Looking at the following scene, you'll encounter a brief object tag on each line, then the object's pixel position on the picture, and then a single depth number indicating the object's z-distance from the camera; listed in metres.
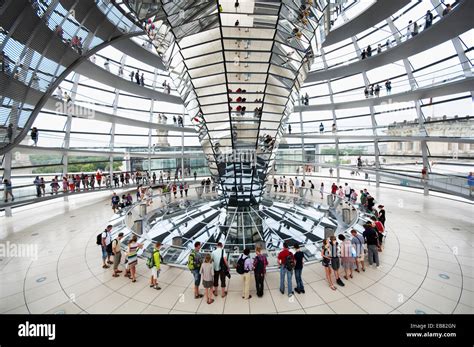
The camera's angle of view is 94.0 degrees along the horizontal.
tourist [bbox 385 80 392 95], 19.28
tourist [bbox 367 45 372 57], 20.33
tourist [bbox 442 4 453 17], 13.20
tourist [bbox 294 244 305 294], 6.45
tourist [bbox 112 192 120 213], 16.03
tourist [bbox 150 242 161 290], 6.89
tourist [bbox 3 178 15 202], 10.91
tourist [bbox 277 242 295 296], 6.32
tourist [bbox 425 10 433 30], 14.55
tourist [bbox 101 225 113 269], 8.08
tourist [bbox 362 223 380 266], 7.79
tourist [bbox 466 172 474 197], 11.61
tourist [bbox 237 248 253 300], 6.18
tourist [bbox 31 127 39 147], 15.44
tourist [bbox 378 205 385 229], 10.41
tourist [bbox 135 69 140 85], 22.24
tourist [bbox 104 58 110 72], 20.10
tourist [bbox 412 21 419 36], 15.64
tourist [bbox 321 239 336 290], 6.72
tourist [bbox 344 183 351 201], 18.32
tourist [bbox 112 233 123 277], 7.65
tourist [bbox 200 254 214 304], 6.07
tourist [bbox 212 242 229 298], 6.46
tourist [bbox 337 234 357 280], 7.07
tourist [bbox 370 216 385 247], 8.88
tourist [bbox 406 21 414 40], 16.67
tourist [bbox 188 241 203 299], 6.38
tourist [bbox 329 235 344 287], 6.84
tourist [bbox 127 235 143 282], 7.24
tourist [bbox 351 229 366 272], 7.42
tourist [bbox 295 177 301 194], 21.65
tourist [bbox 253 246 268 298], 6.25
